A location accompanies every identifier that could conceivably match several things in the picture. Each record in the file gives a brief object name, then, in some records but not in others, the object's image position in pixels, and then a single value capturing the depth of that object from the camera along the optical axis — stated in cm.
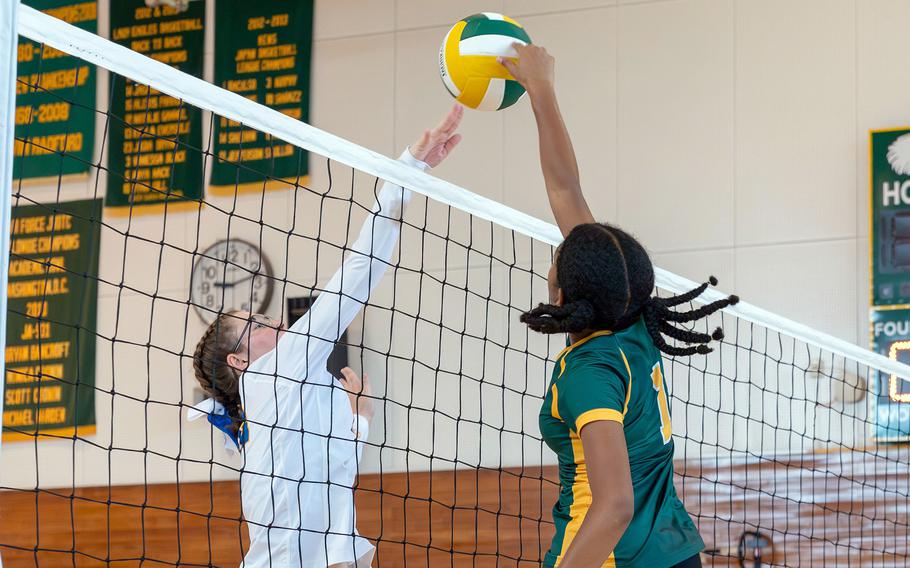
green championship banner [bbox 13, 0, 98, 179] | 903
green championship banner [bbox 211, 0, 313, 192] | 854
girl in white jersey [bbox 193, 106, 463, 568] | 351
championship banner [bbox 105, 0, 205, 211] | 880
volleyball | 335
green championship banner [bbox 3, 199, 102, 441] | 864
